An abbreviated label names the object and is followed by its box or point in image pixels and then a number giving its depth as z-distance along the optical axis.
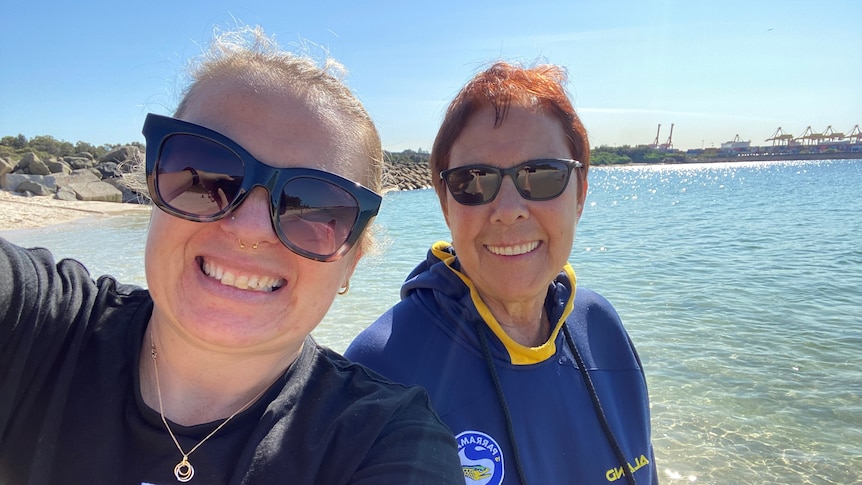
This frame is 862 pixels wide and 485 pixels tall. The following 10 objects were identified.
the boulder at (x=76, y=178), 25.44
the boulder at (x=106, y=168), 29.41
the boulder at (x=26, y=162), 25.70
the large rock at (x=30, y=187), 23.64
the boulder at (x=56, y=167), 27.08
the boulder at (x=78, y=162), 32.62
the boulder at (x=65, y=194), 24.52
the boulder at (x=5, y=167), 23.50
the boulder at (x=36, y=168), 25.50
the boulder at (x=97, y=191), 25.74
